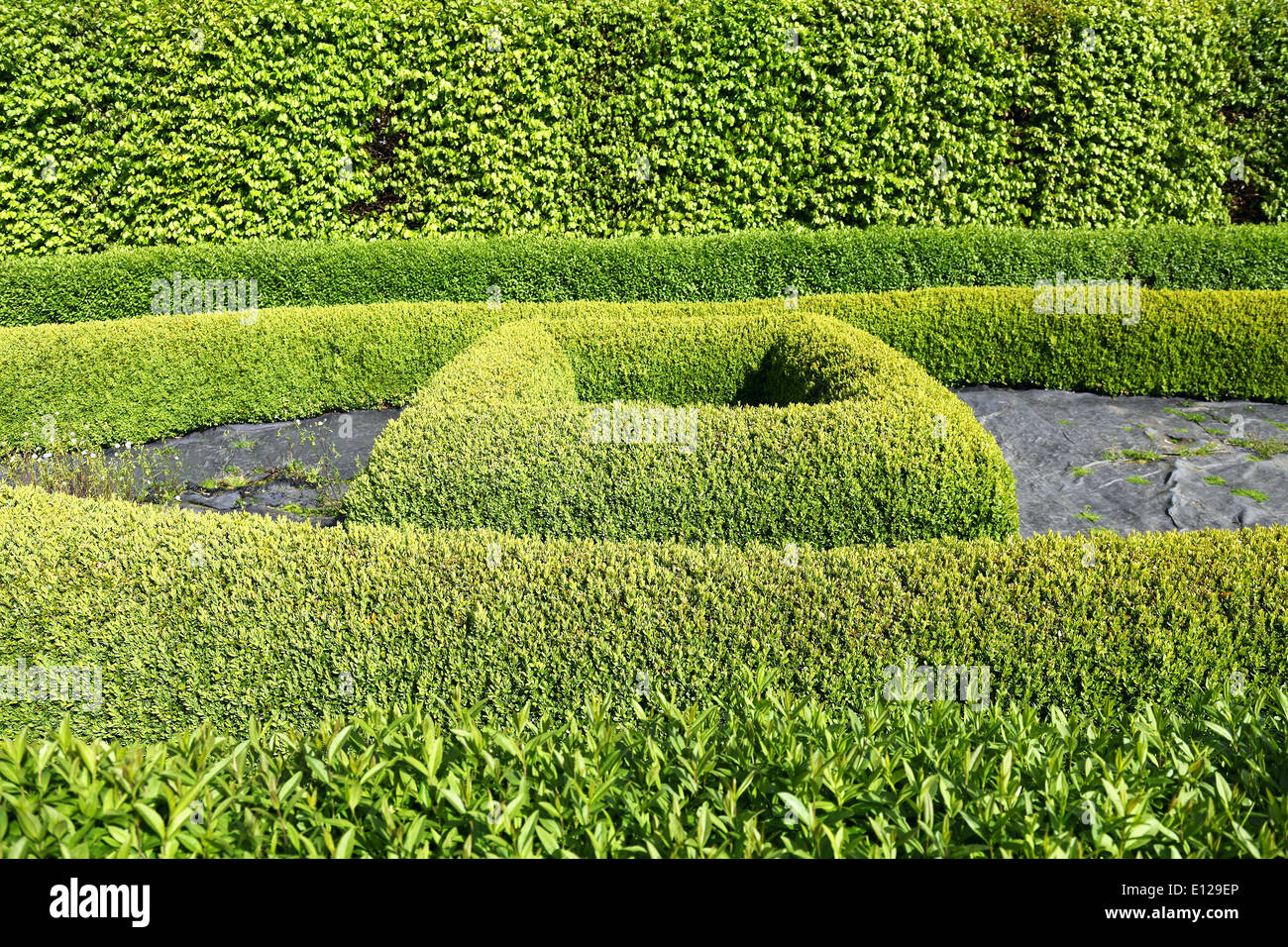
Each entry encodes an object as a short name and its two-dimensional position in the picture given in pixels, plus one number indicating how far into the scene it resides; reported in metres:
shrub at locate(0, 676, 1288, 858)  2.04
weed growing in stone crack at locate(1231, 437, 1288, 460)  7.50
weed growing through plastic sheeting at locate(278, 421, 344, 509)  7.54
